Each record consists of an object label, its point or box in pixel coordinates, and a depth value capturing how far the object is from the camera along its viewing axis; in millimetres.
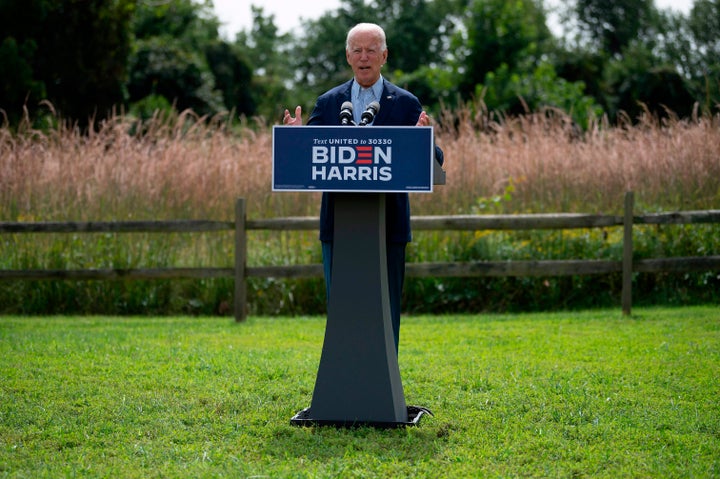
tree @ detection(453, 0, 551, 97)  45591
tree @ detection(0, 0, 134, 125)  40088
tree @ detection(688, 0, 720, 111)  66583
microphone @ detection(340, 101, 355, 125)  9142
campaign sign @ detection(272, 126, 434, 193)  8759
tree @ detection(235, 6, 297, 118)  72597
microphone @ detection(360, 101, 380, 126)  9060
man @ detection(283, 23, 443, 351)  9819
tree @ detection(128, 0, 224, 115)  52839
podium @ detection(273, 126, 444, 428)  8947
